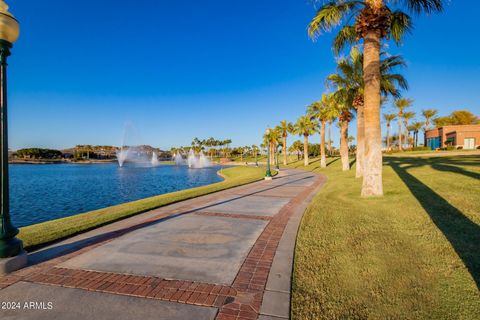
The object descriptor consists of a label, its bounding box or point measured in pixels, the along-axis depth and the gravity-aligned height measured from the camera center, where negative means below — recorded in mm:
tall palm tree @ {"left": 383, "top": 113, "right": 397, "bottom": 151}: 64188 +10256
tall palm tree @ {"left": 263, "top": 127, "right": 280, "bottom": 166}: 57403 +4267
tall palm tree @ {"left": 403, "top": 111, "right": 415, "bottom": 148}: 60750 +10141
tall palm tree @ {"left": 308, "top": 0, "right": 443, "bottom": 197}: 9711 +4031
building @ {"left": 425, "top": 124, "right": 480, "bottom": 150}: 47469 +3906
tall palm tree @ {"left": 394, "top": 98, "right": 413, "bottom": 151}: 53625 +11473
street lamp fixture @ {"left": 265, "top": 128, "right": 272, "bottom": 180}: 20703 -1564
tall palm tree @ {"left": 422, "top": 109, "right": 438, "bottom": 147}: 64369 +10753
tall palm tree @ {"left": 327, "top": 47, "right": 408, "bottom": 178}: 16797 +5529
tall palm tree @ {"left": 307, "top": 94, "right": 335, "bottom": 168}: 31859 +6101
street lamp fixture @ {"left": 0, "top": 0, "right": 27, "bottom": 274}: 4289 -191
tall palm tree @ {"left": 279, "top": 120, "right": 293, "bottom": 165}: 53603 +6253
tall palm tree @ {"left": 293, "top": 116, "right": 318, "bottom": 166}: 41094 +5094
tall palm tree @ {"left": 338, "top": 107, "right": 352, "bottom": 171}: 25034 +2408
